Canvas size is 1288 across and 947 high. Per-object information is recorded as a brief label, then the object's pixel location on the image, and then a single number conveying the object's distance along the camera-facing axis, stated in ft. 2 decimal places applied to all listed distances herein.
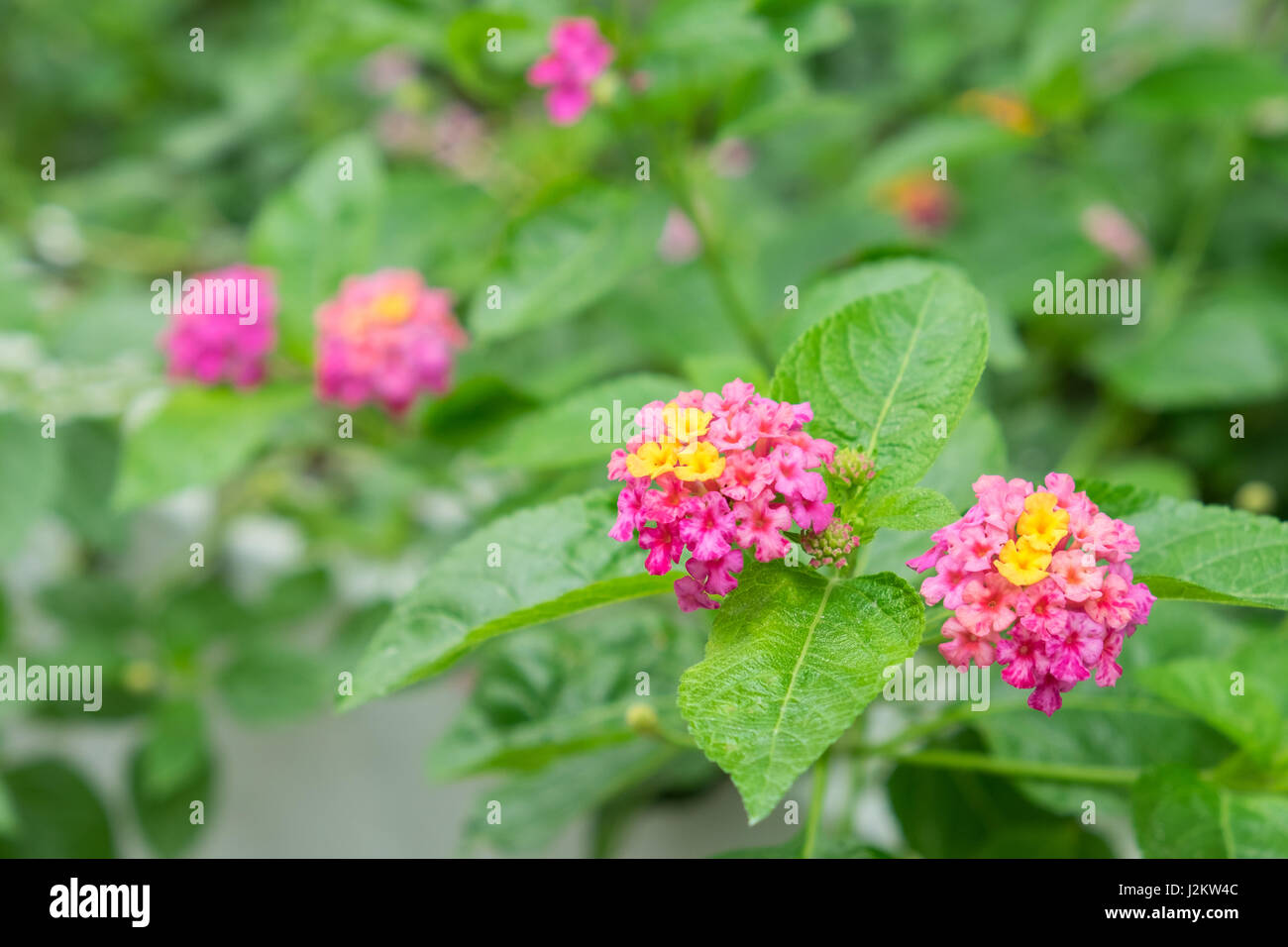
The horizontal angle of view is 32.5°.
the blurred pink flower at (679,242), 2.51
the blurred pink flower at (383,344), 1.52
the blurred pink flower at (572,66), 1.42
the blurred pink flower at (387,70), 2.75
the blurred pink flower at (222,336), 1.58
